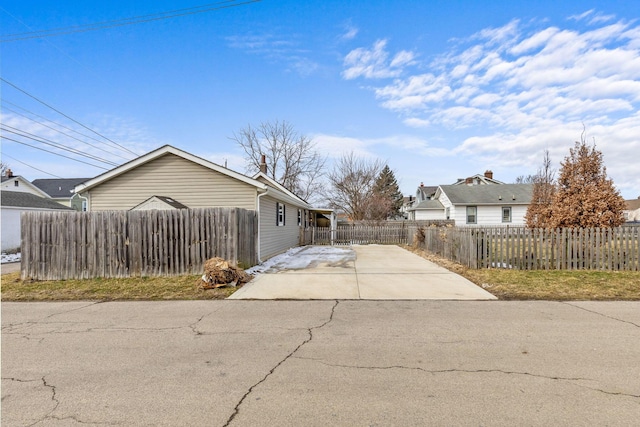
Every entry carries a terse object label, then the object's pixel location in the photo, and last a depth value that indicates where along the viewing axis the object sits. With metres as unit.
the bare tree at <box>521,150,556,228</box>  11.93
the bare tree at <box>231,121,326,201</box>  38.31
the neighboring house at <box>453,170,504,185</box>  40.31
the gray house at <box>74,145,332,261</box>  12.91
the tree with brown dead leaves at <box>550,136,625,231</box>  10.51
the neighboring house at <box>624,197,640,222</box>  58.55
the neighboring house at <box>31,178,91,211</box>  39.56
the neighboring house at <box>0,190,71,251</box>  19.45
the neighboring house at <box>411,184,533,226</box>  29.42
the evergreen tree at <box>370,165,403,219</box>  39.28
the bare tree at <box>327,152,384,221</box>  39.34
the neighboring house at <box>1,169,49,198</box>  31.63
